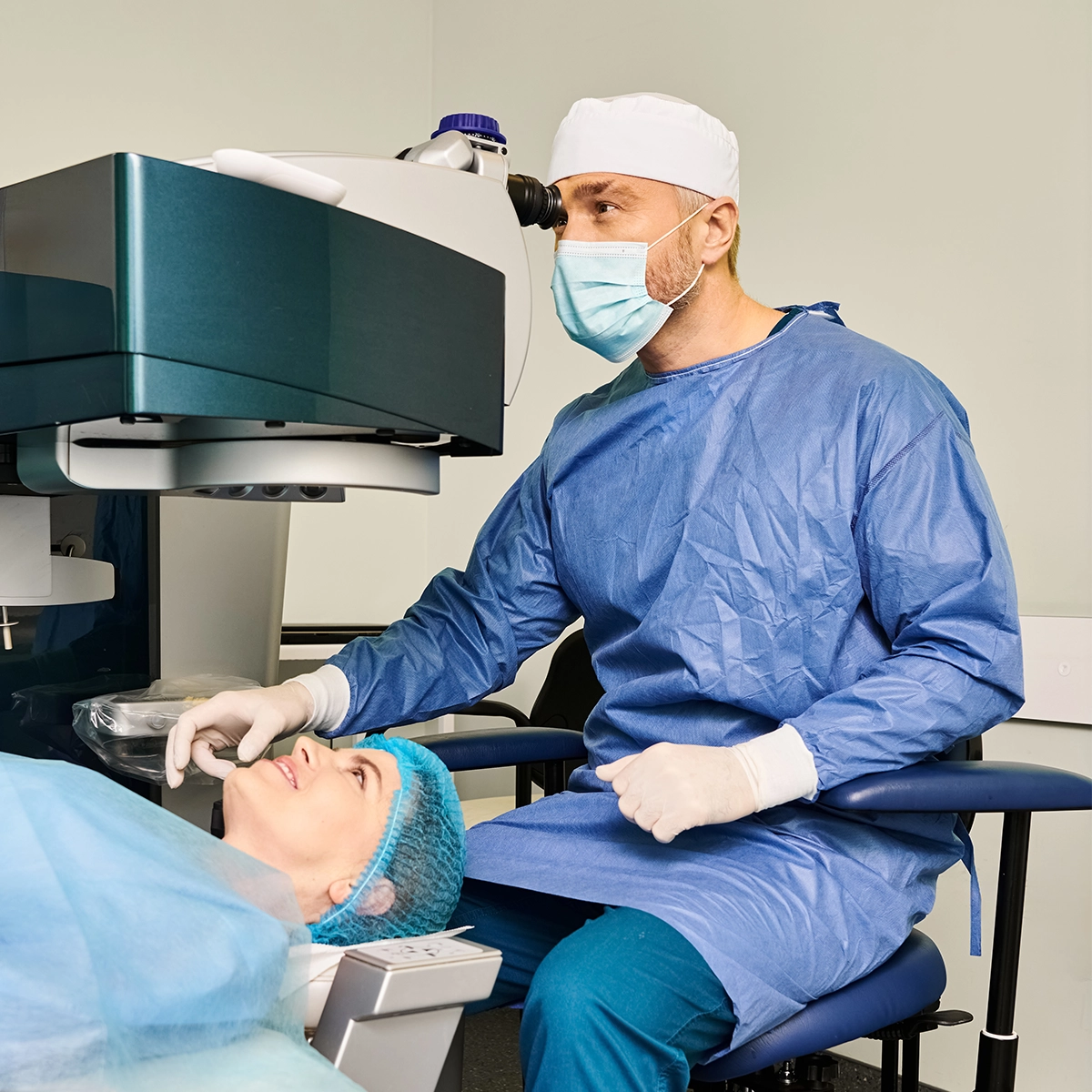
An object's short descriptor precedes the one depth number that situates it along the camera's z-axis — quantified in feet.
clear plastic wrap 4.21
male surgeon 3.31
